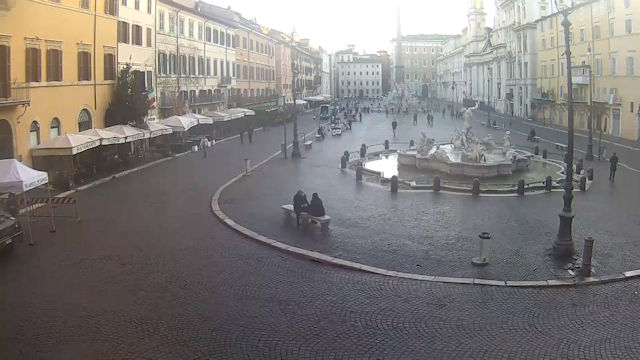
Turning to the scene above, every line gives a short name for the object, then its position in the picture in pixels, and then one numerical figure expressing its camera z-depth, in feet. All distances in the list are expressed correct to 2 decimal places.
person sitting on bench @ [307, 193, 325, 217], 53.16
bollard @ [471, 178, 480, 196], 70.85
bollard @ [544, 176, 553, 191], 73.93
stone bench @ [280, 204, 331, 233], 52.85
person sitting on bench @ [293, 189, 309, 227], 54.60
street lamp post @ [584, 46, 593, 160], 104.87
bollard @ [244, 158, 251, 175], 88.68
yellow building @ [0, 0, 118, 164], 78.69
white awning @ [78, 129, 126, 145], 86.38
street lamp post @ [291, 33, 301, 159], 111.14
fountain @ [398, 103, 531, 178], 86.58
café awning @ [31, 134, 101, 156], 76.54
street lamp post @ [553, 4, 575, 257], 44.52
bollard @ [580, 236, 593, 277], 39.81
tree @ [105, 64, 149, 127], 106.83
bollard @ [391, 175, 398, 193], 73.41
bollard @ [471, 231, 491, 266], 42.39
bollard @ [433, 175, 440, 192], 73.75
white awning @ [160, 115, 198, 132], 117.60
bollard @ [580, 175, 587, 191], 73.56
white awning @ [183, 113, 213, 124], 130.78
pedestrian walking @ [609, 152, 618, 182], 82.02
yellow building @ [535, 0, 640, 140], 146.00
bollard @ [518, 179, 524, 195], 70.79
